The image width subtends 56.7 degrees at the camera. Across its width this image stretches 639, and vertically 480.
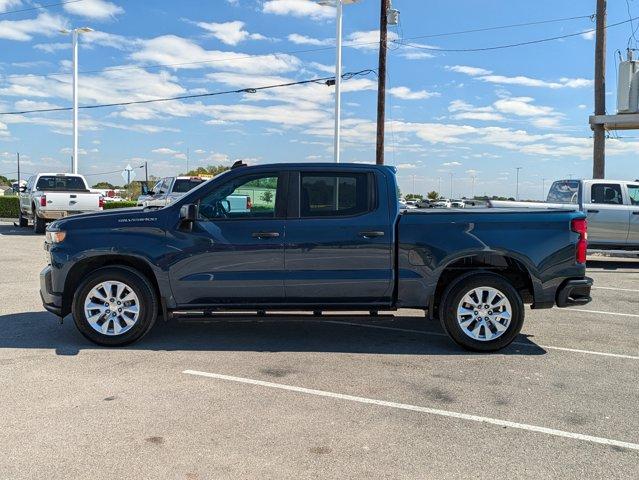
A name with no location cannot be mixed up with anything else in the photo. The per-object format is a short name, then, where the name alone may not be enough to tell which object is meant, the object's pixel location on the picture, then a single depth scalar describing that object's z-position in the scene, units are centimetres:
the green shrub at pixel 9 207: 2798
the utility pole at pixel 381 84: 2028
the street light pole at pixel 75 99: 2736
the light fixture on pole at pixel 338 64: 2062
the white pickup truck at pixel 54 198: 1839
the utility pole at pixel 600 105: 1917
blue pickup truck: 598
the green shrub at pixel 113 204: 2509
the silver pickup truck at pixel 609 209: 1302
